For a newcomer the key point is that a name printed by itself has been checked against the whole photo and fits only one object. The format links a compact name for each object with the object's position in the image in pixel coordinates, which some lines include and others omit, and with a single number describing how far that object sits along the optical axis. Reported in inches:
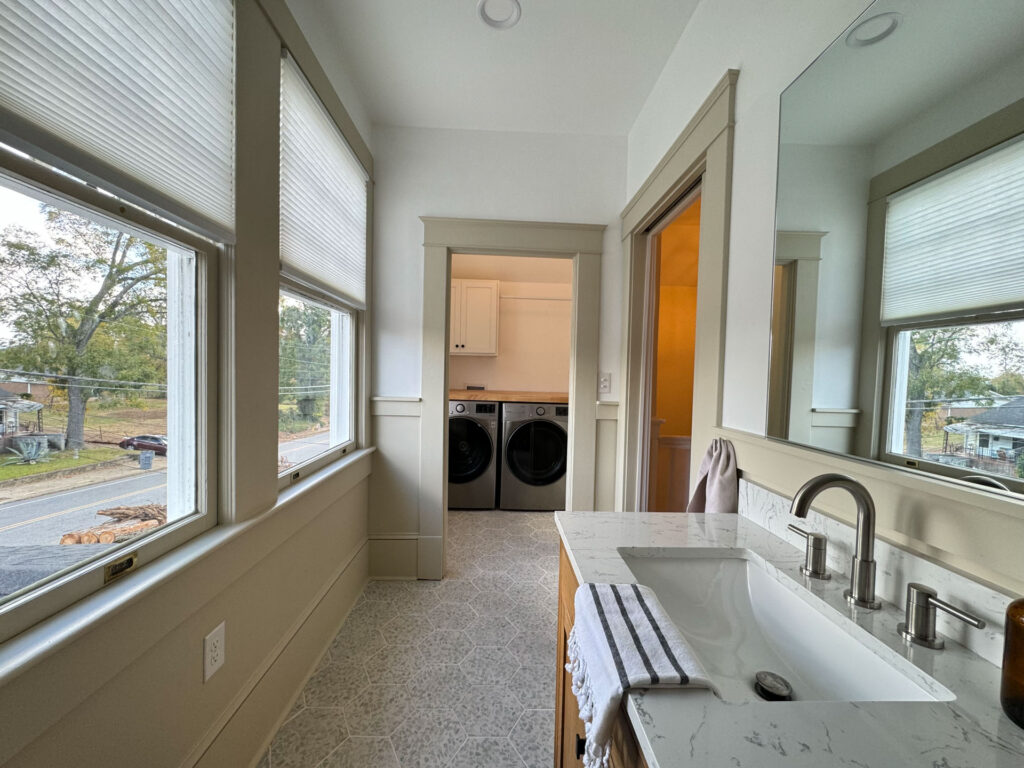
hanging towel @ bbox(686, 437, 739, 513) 48.9
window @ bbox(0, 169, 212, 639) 26.5
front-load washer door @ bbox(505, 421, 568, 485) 144.8
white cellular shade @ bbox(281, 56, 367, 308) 57.4
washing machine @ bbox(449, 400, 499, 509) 144.4
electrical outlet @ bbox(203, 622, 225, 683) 41.4
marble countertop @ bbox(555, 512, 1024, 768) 17.3
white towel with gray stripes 21.1
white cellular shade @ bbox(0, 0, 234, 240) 25.4
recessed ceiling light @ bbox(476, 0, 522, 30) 60.0
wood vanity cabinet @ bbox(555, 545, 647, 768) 37.6
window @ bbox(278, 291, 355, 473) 61.1
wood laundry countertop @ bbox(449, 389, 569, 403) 143.9
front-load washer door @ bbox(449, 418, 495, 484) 144.7
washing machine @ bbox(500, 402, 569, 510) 143.9
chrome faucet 28.1
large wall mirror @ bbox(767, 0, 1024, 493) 22.9
